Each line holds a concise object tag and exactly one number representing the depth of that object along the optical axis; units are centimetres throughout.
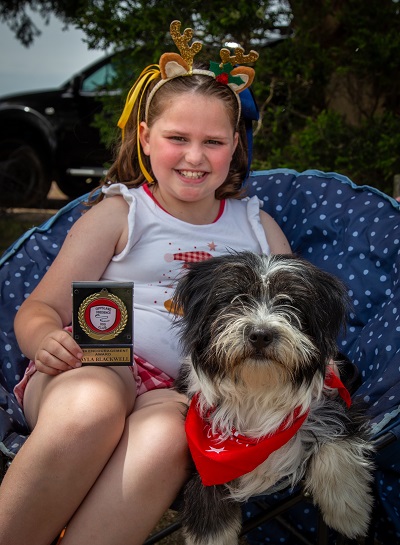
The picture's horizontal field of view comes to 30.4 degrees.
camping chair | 214
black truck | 846
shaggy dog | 184
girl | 185
